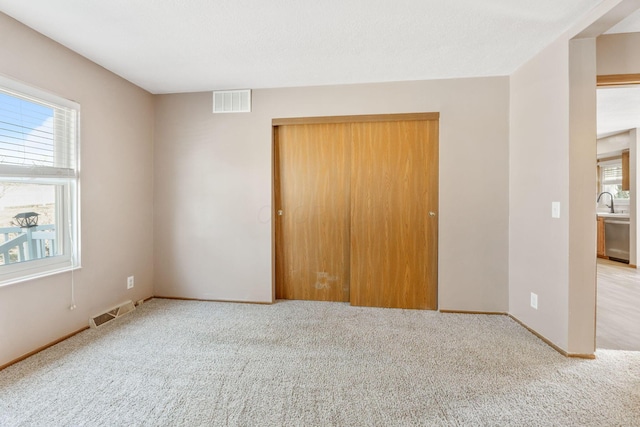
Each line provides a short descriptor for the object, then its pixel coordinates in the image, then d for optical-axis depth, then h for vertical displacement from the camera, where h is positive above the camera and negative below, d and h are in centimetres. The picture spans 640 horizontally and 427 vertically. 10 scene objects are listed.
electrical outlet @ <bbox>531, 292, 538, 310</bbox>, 241 -77
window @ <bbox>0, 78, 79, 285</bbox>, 199 +22
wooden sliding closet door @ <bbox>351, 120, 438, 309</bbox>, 296 -2
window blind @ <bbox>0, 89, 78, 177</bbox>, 196 +57
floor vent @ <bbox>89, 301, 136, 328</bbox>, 256 -99
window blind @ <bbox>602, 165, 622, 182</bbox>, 567 +80
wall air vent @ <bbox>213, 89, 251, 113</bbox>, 313 +125
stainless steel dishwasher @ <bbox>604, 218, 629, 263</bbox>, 497 -50
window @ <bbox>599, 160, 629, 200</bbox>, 568 +69
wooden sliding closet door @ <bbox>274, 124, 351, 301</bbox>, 316 +2
